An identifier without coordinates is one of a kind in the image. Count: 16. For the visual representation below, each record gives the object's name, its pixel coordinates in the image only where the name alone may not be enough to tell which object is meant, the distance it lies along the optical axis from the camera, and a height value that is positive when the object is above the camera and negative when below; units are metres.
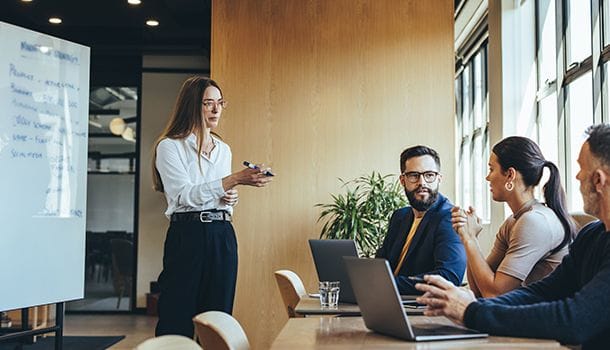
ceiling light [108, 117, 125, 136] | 11.20 +1.14
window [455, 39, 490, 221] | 9.18 +1.02
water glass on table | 3.17 -0.33
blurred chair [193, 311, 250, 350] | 2.06 -0.32
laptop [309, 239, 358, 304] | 3.49 -0.22
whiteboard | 4.50 +0.24
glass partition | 11.01 +0.11
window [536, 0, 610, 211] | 5.05 +0.96
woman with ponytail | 3.16 -0.05
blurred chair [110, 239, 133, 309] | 11.01 -0.76
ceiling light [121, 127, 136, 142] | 11.16 +1.01
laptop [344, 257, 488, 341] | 2.07 -0.25
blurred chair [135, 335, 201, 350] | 1.68 -0.28
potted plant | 6.26 -0.03
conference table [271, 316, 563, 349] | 1.99 -0.33
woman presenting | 3.46 -0.01
